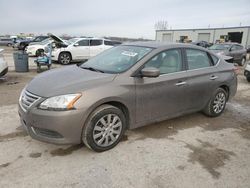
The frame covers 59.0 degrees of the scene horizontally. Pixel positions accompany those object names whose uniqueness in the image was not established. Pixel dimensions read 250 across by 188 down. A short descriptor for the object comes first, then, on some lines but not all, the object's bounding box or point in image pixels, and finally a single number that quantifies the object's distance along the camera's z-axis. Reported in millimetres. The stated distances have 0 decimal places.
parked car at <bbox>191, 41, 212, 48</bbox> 25347
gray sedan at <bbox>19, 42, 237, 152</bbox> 2840
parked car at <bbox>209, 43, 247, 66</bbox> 13359
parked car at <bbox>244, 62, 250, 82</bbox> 8743
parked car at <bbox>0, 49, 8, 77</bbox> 6986
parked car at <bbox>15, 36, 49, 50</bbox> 22234
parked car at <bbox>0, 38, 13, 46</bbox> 30609
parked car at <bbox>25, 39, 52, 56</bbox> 15516
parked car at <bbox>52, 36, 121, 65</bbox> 12583
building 37875
